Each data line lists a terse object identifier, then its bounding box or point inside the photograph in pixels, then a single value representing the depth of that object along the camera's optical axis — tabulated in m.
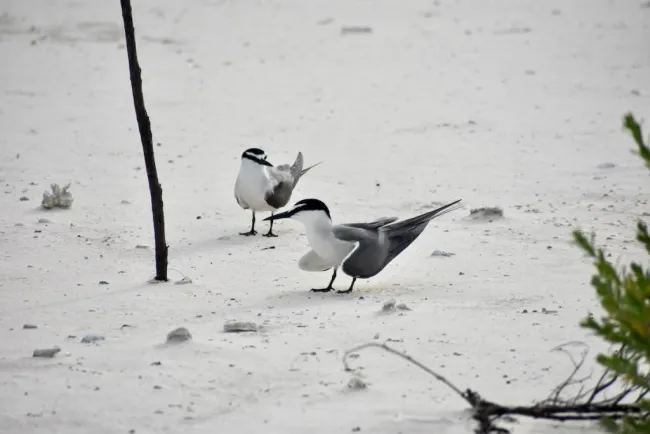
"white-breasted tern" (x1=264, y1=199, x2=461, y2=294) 12.54
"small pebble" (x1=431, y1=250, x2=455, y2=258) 13.83
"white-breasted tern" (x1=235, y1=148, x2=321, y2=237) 15.48
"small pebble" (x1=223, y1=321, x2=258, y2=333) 10.60
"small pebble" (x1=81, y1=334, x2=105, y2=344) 10.25
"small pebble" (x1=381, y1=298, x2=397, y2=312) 11.36
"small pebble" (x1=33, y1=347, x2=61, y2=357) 9.71
